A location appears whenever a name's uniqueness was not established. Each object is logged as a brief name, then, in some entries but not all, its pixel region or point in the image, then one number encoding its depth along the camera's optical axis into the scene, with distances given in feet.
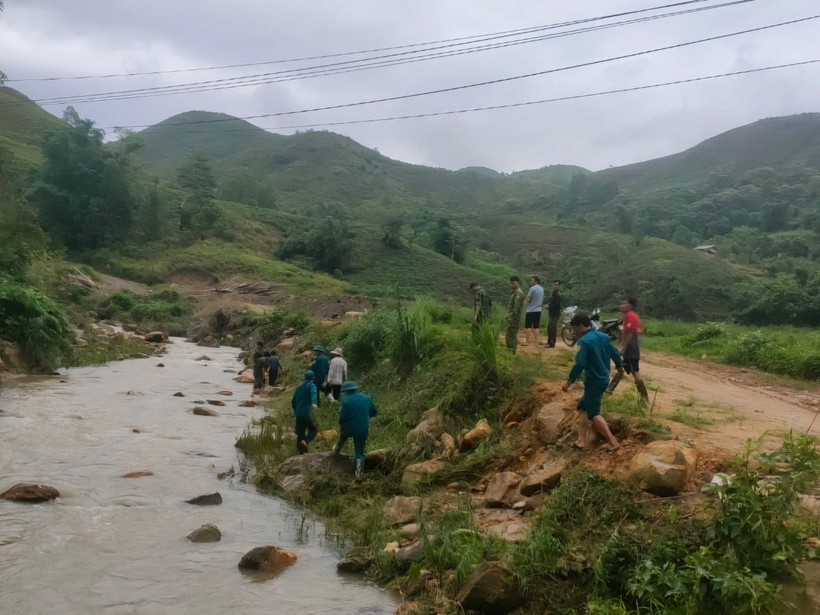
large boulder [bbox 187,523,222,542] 24.45
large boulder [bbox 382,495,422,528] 25.40
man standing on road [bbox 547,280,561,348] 50.21
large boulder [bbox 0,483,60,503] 27.14
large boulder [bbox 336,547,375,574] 22.36
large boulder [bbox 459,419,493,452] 31.89
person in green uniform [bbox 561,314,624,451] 24.85
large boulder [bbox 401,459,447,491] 29.27
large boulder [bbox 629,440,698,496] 20.63
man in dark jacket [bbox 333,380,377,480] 30.91
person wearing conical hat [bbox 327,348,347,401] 45.68
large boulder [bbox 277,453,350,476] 31.37
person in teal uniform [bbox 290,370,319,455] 35.55
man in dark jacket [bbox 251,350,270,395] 61.62
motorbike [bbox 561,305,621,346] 55.52
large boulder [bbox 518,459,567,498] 24.30
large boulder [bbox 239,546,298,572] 22.11
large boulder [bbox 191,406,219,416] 49.59
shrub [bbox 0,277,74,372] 57.67
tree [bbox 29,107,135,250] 158.51
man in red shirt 33.87
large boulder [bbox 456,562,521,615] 17.94
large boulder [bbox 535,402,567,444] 28.76
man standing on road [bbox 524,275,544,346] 49.03
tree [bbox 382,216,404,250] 188.75
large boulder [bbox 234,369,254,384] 69.10
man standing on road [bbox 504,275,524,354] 43.91
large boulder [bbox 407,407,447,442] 34.00
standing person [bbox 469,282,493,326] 44.37
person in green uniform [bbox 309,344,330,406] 45.65
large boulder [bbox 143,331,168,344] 96.99
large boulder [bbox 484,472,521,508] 25.43
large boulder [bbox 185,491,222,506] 28.86
